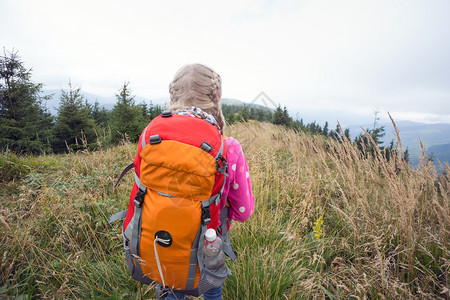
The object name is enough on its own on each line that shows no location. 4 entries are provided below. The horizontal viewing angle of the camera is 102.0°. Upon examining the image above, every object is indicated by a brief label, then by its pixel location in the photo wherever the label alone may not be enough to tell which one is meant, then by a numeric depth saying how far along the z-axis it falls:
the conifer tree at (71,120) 12.08
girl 1.25
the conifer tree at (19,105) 11.17
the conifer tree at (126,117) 11.45
